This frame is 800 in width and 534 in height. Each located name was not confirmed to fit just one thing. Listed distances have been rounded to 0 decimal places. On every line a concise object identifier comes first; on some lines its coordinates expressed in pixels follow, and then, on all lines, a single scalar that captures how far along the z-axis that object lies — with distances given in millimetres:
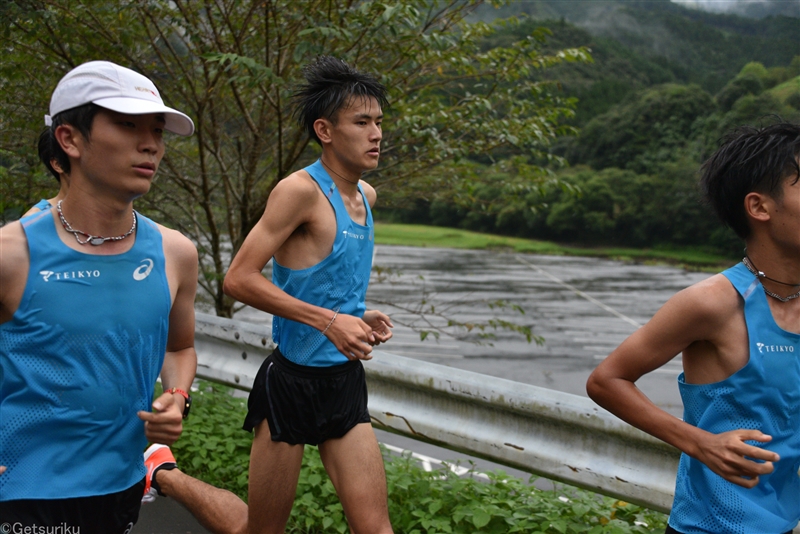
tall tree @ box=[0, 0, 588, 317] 5352
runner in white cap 2086
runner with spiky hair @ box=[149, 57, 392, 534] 3135
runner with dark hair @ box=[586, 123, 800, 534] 2193
